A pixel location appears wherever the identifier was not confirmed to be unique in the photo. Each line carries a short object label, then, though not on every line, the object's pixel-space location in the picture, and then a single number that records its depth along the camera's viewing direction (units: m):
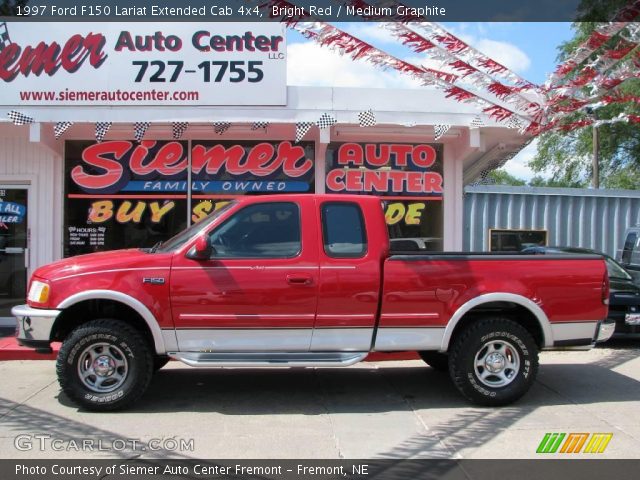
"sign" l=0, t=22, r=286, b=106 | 9.00
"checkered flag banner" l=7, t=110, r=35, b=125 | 8.73
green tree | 22.65
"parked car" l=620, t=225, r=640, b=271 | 11.63
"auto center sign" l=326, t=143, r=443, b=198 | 9.88
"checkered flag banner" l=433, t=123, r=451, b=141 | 9.04
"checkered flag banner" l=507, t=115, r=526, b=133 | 8.33
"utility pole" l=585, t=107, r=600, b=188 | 23.41
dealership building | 9.00
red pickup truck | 5.49
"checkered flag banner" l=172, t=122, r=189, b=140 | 8.94
